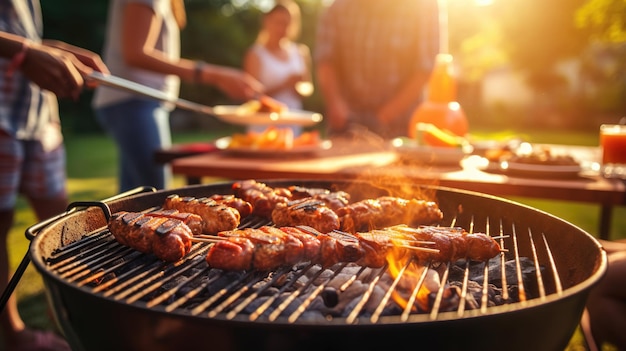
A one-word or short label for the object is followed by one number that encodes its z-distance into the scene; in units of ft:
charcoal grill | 3.25
